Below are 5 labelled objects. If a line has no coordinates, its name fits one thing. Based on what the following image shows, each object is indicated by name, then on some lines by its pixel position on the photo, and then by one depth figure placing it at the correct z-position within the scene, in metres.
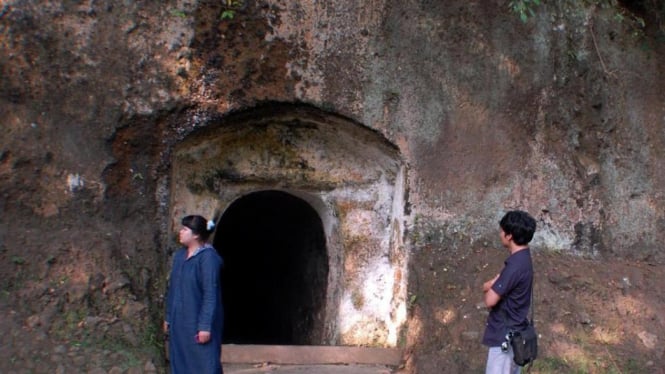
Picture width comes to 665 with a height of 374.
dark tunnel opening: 7.79
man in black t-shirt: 3.91
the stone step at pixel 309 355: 5.65
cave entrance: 6.09
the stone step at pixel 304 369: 5.48
